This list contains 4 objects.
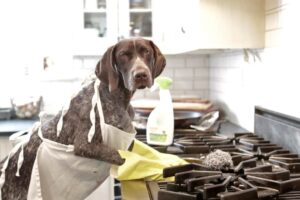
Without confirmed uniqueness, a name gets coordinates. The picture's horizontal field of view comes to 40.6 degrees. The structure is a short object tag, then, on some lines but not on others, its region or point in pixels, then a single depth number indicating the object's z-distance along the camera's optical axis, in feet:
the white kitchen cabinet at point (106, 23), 9.21
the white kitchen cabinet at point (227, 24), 6.01
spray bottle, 5.72
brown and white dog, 4.23
